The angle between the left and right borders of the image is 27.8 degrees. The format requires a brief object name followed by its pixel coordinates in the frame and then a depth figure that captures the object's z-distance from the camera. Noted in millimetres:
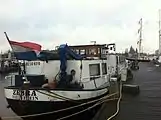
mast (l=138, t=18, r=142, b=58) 71825
